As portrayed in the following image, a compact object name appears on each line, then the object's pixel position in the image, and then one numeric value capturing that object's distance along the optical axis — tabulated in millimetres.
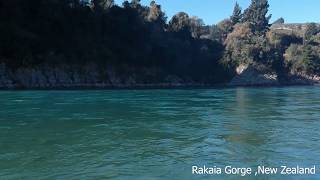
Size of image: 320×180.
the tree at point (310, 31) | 84681
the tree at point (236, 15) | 93516
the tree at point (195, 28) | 68501
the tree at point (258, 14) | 90970
